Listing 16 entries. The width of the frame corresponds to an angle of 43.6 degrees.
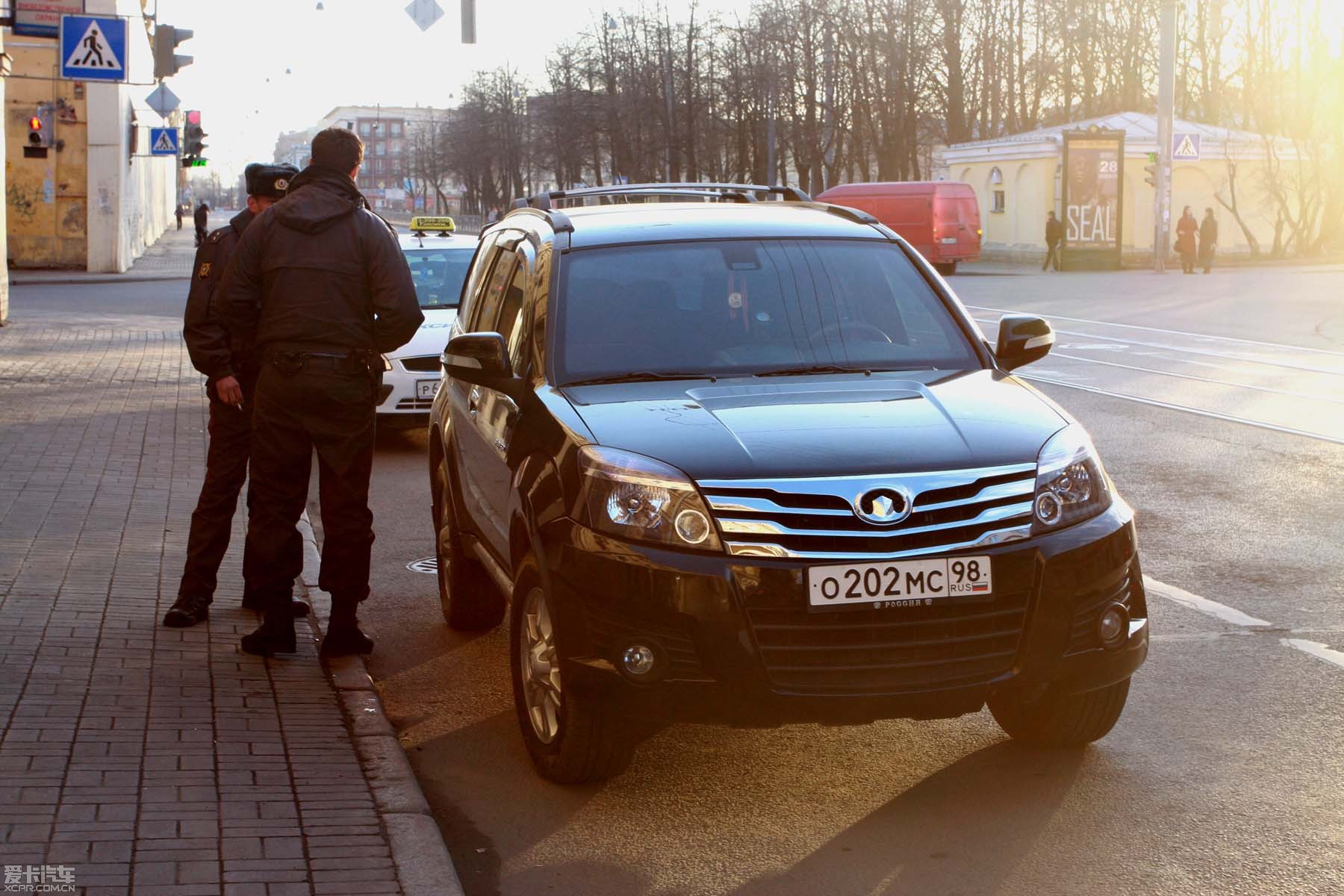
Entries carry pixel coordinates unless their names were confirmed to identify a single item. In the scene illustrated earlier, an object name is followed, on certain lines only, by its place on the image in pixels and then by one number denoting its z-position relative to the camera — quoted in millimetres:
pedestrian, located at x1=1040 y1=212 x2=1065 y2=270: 43844
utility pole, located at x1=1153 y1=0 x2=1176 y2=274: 39531
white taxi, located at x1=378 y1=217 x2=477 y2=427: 12930
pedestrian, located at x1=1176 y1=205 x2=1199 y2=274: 40844
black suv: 4301
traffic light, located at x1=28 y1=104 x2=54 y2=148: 39750
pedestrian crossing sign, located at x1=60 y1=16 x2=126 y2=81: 21750
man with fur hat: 6285
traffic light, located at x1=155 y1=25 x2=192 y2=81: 28031
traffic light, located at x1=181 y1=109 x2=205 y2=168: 40938
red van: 43750
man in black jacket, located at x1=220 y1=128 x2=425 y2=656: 5914
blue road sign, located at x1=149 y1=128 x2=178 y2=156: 42125
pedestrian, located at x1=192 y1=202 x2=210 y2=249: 50531
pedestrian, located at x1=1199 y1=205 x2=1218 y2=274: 41250
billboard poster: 43906
